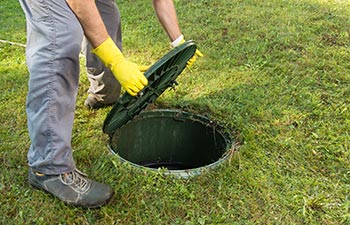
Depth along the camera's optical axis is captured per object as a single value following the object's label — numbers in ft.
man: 6.24
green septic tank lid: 7.13
